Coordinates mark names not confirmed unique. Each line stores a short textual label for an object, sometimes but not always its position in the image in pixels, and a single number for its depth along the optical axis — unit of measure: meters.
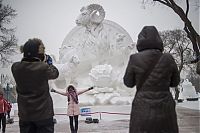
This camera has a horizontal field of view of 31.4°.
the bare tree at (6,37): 14.03
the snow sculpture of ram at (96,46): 17.11
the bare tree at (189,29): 6.59
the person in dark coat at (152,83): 2.45
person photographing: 2.65
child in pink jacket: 5.80
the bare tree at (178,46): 15.20
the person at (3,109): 6.23
